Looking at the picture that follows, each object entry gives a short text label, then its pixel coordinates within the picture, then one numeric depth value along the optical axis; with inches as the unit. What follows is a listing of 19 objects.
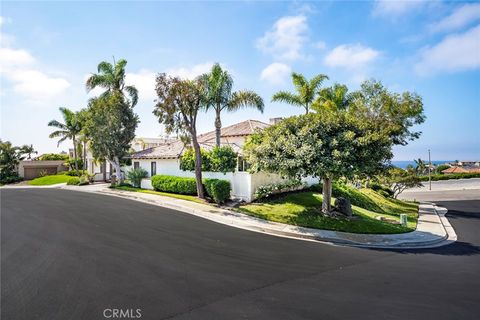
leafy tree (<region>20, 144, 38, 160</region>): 1945.1
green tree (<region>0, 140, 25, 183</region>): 1780.3
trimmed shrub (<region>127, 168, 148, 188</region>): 1200.8
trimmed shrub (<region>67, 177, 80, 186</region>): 1457.9
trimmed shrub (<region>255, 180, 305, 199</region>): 839.1
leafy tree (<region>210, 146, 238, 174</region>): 899.1
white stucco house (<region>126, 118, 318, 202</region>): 852.6
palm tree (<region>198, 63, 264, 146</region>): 951.6
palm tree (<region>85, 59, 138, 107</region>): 1321.4
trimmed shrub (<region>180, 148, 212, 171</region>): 967.6
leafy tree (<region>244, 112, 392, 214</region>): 563.2
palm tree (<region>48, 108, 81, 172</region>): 1722.4
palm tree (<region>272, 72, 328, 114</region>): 1038.4
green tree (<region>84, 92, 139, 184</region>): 1230.3
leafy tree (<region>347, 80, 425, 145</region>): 951.6
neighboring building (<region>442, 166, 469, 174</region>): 2900.6
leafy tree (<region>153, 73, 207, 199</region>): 849.5
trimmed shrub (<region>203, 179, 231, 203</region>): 823.7
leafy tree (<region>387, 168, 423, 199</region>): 1189.4
